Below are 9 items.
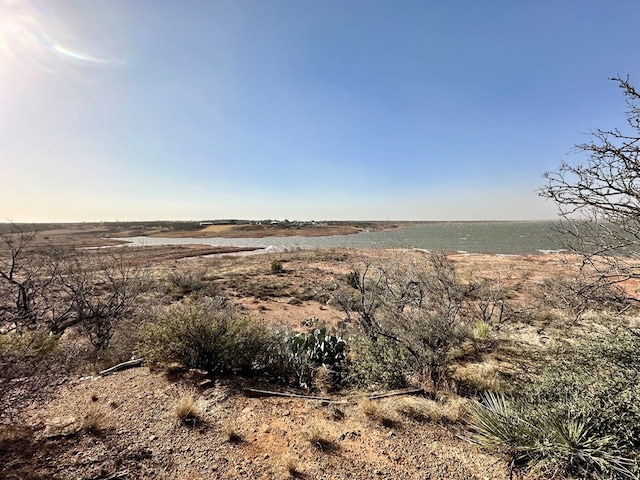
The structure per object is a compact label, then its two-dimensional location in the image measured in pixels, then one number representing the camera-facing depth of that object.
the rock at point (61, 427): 4.25
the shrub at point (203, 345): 6.30
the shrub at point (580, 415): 3.27
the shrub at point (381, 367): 5.94
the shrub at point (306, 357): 6.53
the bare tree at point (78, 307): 8.30
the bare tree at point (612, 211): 3.44
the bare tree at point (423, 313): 6.22
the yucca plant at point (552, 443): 3.16
